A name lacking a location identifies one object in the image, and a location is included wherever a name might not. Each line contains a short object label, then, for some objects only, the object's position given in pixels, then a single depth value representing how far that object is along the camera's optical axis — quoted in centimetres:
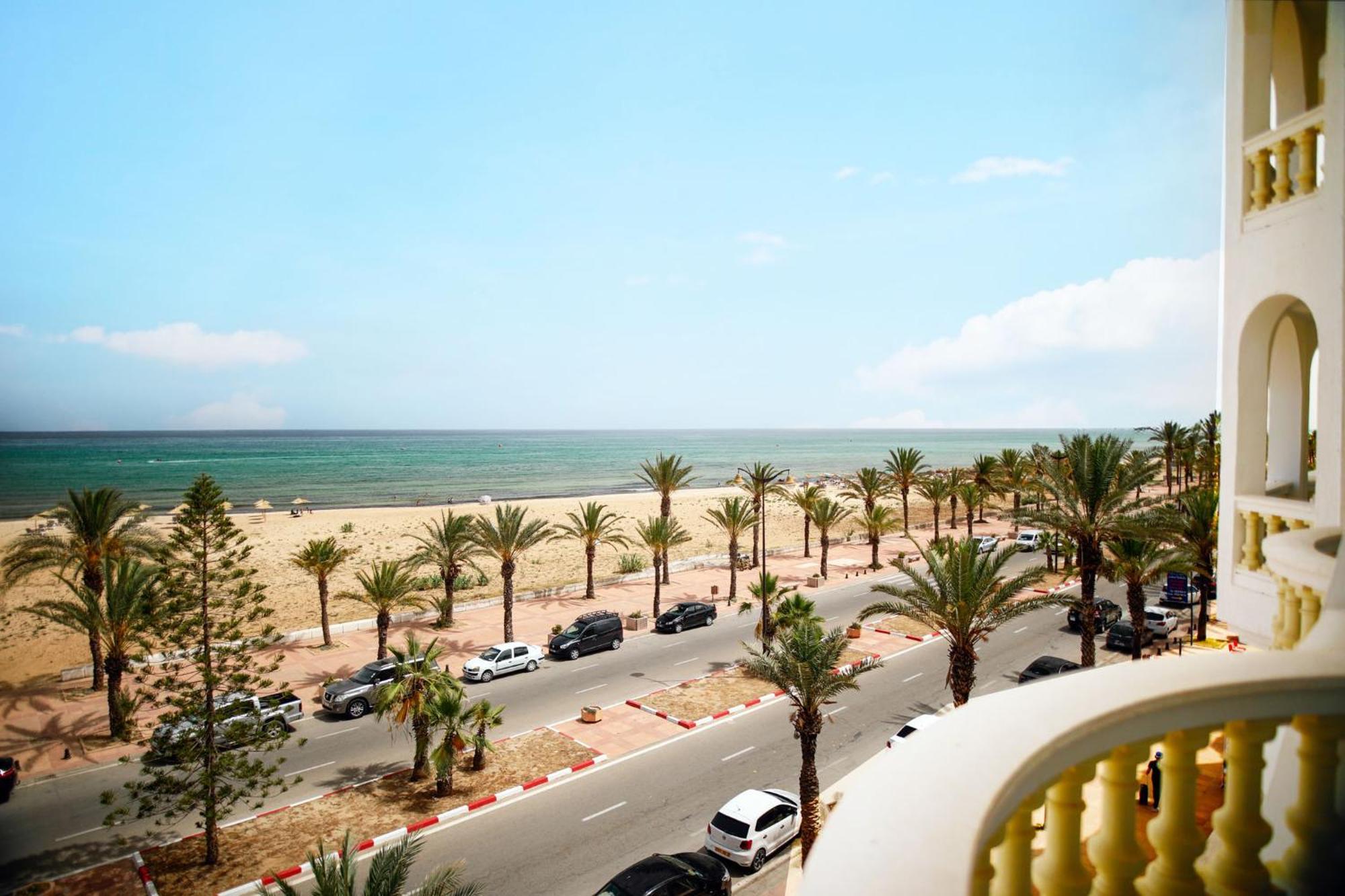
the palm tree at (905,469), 4538
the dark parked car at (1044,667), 2081
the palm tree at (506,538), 2823
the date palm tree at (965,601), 1664
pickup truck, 1380
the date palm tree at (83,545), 2292
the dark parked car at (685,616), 2986
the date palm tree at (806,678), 1440
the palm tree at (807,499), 4041
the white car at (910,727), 1728
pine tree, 1373
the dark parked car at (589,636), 2648
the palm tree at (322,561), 2738
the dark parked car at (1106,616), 2760
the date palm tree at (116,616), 1961
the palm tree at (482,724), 1702
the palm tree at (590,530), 3312
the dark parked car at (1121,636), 2581
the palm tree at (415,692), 1644
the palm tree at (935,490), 4475
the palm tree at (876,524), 4081
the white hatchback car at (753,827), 1338
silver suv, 2106
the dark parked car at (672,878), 1143
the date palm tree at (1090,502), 1988
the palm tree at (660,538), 3241
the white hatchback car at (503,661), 2375
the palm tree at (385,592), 2466
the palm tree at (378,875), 891
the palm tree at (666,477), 3794
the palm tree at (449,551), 3017
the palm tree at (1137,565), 2100
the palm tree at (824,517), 3884
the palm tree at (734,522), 3469
